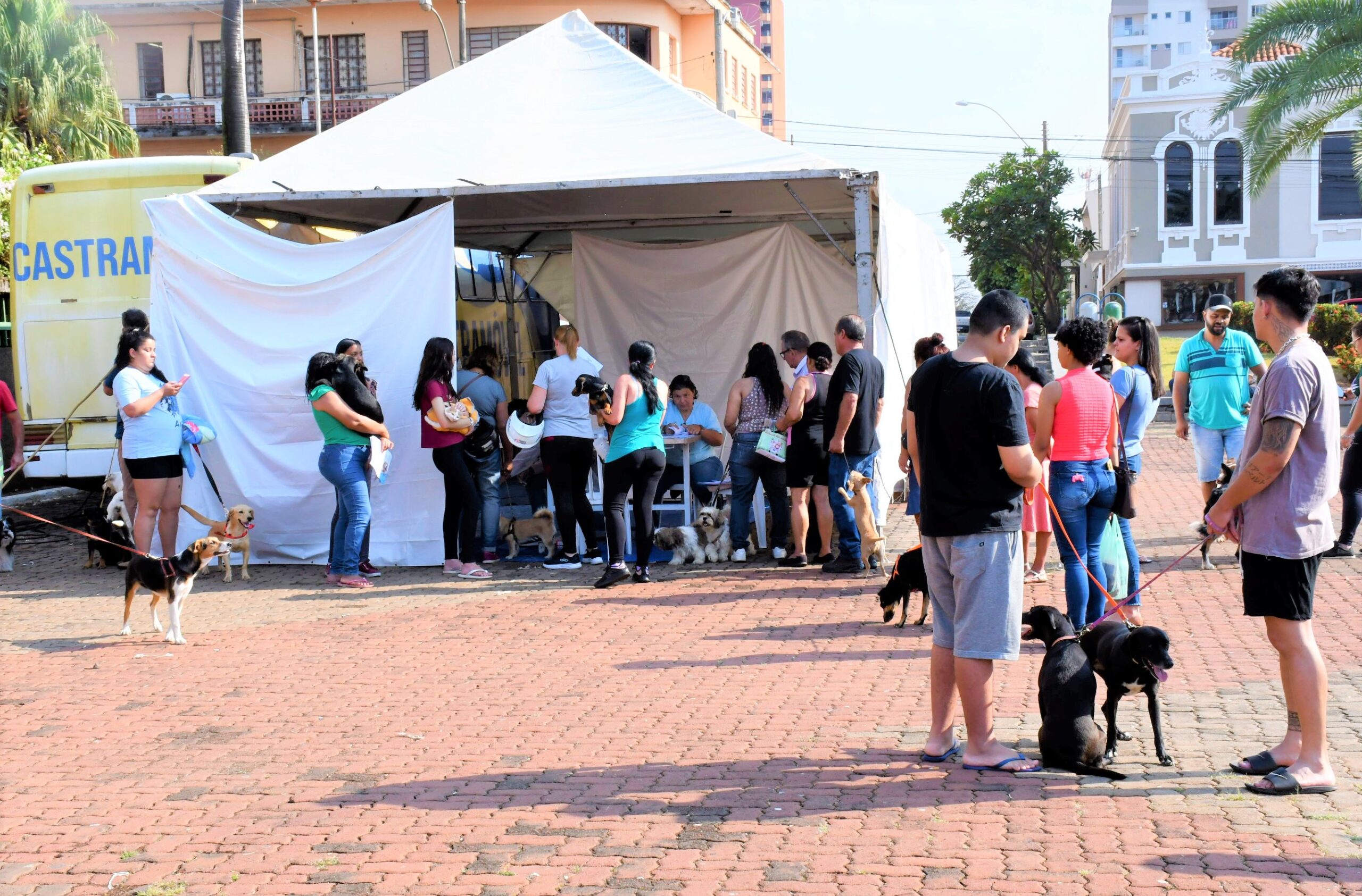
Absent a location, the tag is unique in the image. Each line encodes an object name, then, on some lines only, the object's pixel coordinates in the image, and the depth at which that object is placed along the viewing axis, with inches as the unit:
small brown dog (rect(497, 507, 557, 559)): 412.5
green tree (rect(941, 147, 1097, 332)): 1855.3
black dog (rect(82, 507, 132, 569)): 411.2
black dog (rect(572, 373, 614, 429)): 373.1
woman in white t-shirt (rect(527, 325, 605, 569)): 388.5
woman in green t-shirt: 363.3
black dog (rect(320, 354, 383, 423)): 365.4
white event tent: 398.3
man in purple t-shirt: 179.0
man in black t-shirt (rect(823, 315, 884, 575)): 360.8
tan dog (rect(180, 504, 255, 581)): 378.9
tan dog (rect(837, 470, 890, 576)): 364.2
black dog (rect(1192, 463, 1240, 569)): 360.8
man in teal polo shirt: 377.1
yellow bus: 465.7
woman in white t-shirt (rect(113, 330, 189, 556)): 351.9
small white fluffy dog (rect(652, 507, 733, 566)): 404.8
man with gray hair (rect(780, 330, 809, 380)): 403.5
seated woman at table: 441.7
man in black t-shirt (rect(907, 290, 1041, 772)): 184.9
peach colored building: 1727.4
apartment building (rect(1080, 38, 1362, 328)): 1612.9
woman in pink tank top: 257.9
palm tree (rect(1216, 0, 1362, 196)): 864.9
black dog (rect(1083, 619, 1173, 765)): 191.8
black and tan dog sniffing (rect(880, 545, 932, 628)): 296.2
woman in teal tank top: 361.4
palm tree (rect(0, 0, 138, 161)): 972.6
